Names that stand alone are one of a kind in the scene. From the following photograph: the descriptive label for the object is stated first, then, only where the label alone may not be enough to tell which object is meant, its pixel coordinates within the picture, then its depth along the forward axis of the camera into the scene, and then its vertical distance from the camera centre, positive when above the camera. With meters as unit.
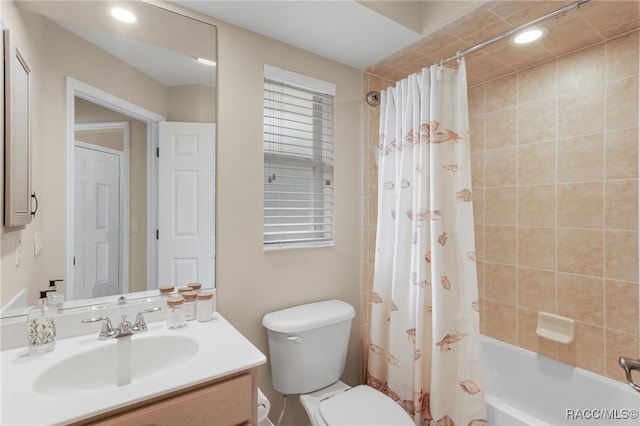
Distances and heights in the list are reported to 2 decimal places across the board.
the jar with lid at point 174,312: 1.23 -0.41
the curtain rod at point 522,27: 1.18 +0.78
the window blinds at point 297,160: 1.65 +0.30
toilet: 1.37 -0.79
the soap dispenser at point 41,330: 1.01 -0.40
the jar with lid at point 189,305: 1.31 -0.41
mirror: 1.11 +0.26
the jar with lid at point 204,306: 1.30 -0.41
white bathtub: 1.53 -1.02
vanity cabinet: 0.81 -0.56
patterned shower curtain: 1.44 -0.26
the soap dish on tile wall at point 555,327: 1.76 -0.69
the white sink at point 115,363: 0.97 -0.54
